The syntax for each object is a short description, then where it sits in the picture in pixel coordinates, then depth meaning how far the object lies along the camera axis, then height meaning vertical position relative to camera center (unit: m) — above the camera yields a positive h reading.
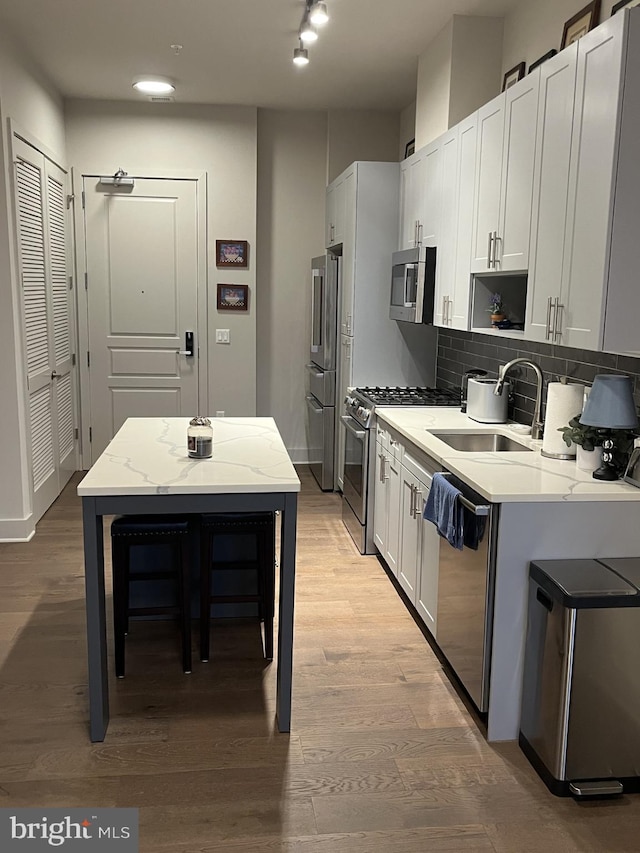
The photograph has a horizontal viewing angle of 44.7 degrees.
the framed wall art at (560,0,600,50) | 3.12 +1.15
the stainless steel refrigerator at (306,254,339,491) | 5.46 -0.40
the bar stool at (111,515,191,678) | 2.98 -1.05
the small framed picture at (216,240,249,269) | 6.25 +0.34
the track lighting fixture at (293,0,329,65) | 3.54 +1.31
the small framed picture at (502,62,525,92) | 3.87 +1.14
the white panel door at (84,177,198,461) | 6.11 -0.04
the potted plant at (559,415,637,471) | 2.72 -0.48
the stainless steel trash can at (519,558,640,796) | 2.33 -1.14
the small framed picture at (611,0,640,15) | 2.81 +1.10
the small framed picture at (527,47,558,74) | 3.48 +1.12
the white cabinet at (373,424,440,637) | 3.34 -1.06
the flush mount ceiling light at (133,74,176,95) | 5.35 +1.44
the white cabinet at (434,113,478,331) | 3.70 +0.37
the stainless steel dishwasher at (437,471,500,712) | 2.61 -1.07
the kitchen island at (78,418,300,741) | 2.50 -0.65
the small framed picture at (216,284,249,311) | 6.29 +0.00
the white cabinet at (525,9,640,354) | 2.40 +0.37
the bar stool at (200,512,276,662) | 3.06 -1.09
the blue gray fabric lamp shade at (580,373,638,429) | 2.62 -0.33
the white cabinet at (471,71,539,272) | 3.05 +0.51
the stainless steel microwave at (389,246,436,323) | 4.25 +0.09
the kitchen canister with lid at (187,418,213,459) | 2.92 -0.54
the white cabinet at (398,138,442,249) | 4.18 +0.58
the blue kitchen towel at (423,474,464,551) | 2.75 -0.76
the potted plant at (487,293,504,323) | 3.57 -0.03
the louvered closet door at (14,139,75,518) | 4.77 -0.17
